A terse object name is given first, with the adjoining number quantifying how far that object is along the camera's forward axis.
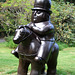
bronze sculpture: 2.43
